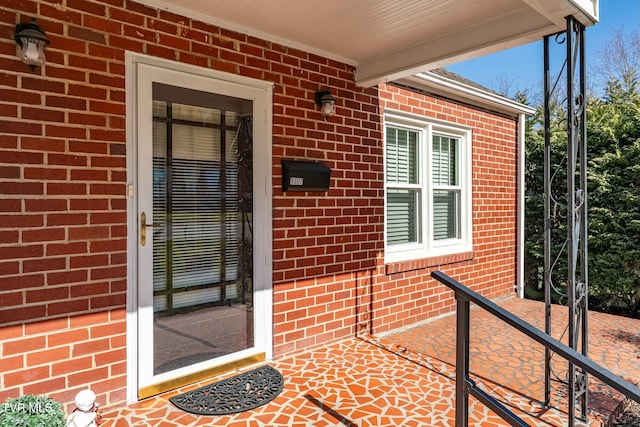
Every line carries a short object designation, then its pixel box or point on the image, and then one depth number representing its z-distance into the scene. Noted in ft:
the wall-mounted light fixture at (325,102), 12.46
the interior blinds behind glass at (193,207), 9.86
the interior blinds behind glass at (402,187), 15.90
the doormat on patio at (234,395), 9.07
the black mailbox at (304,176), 11.68
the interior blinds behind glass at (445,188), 17.88
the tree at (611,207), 20.10
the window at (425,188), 15.99
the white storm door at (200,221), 9.55
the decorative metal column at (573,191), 8.75
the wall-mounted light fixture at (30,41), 7.63
